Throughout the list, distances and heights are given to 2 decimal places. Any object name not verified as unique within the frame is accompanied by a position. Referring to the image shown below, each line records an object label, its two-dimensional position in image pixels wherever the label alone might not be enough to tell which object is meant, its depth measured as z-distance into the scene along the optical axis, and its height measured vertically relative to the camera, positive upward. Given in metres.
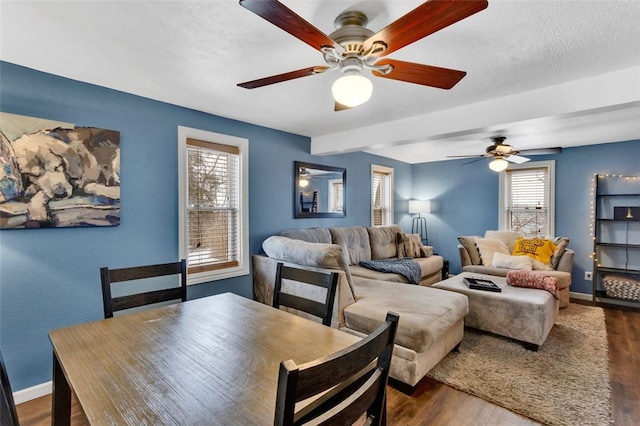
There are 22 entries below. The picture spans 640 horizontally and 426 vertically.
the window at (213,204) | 3.11 +0.02
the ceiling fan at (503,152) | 4.10 +0.73
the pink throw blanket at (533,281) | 3.28 -0.81
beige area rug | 2.09 -1.36
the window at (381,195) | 5.75 +0.21
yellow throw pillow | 4.48 -0.63
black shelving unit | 4.29 -0.49
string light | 4.48 +0.04
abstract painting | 2.13 +0.23
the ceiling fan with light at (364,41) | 1.19 +0.76
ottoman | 2.89 -1.04
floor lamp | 6.25 -0.25
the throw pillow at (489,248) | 4.79 -0.65
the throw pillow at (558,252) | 4.39 -0.64
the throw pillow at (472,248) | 4.87 -0.66
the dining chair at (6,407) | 0.78 -0.54
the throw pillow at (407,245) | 5.13 -0.66
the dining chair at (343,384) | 0.63 -0.41
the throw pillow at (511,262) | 4.28 -0.78
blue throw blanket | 4.15 -0.83
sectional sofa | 2.25 -0.84
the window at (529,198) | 5.10 +0.14
